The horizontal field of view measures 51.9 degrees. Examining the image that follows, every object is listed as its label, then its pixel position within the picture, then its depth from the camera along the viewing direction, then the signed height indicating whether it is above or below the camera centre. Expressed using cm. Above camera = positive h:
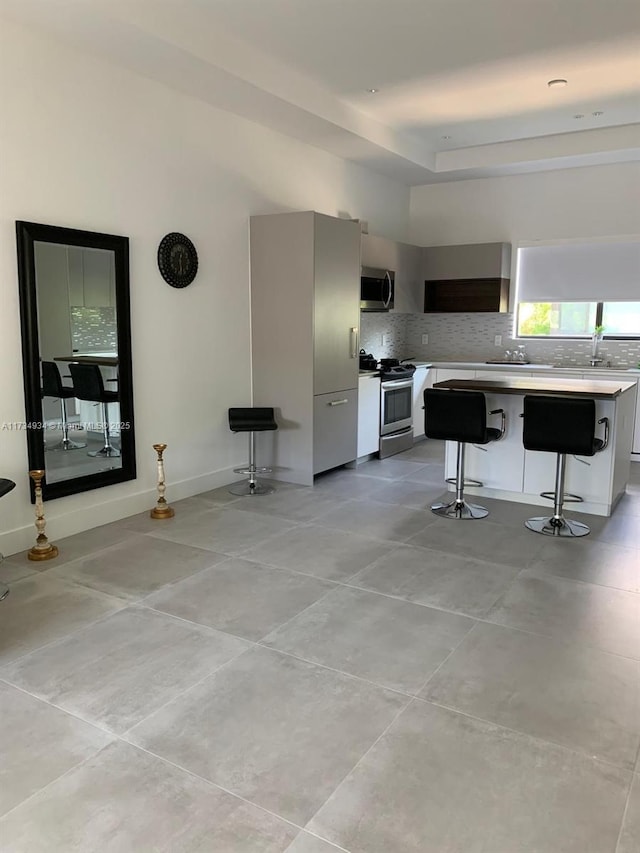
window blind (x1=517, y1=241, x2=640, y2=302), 688 +70
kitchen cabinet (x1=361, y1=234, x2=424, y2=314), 659 +76
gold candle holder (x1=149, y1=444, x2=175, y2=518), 460 -121
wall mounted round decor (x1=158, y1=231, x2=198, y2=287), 468 +53
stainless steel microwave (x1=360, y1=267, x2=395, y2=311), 649 +47
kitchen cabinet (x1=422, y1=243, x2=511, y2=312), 730 +67
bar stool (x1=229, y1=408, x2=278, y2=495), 523 -72
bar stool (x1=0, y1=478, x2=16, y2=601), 329 -79
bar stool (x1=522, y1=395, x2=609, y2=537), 410 -61
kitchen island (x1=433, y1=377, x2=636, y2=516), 456 -90
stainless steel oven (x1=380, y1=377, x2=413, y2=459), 655 -82
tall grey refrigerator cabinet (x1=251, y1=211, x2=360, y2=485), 532 +4
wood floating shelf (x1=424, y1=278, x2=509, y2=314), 734 +47
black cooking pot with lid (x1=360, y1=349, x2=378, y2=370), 659 -27
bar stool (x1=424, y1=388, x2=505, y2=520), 451 -60
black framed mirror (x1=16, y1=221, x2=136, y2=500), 381 -15
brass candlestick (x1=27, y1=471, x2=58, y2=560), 379 -121
